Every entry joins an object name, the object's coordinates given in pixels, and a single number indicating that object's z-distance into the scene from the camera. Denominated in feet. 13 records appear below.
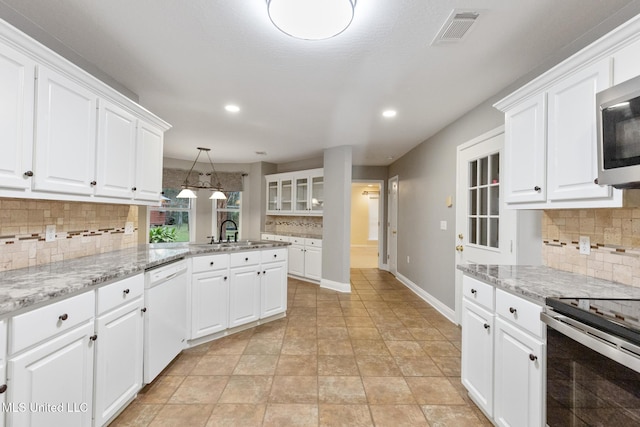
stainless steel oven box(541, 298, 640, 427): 3.13
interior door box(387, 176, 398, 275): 20.02
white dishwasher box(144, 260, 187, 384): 6.54
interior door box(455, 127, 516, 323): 8.53
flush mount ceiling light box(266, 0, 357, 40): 4.44
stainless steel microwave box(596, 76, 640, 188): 3.92
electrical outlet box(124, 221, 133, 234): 9.21
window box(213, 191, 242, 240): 21.66
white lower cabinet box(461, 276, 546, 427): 4.45
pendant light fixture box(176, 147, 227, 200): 13.98
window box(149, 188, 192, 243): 20.01
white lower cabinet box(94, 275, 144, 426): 5.06
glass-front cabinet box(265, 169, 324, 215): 18.06
